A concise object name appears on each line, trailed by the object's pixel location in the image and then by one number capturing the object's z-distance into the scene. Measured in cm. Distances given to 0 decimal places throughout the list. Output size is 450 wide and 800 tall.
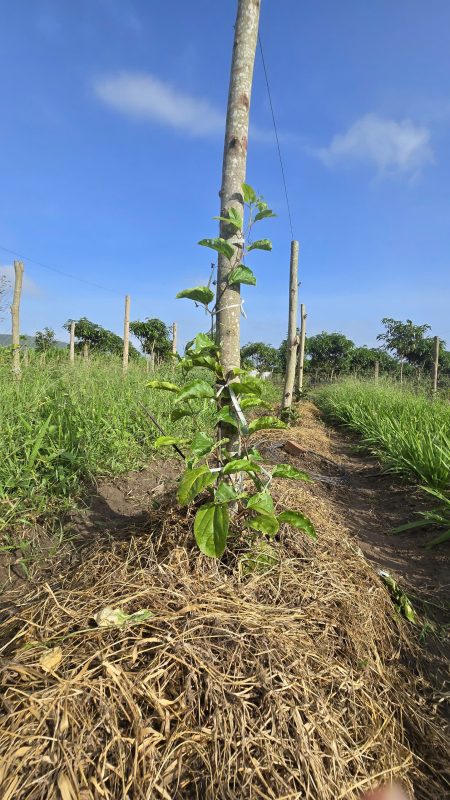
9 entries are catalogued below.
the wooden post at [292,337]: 697
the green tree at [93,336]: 3050
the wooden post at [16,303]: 736
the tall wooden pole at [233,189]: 168
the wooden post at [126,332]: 959
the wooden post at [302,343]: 1177
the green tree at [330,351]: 3769
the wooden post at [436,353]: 1074
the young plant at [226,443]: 137
